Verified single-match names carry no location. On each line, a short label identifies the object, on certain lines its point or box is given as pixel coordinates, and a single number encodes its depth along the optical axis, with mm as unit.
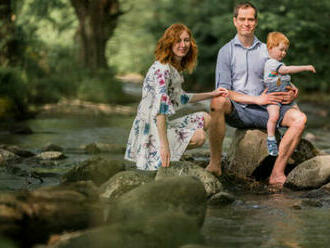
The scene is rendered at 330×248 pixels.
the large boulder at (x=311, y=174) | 7051
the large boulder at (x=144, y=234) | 4129
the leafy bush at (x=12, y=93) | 15008
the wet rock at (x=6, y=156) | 8898
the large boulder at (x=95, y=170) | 7152
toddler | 7145
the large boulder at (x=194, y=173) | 6535
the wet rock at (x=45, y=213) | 4262
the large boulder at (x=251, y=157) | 7477
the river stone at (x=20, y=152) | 9500
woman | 6422
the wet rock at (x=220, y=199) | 6320
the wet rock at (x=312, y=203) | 6215
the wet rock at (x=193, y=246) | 4182
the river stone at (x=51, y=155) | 9336
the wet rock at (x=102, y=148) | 10188
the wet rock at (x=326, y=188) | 6803
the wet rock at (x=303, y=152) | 7797
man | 7164
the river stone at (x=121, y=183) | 6129
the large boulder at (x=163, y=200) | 4859
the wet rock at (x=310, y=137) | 12200
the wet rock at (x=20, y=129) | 12797
